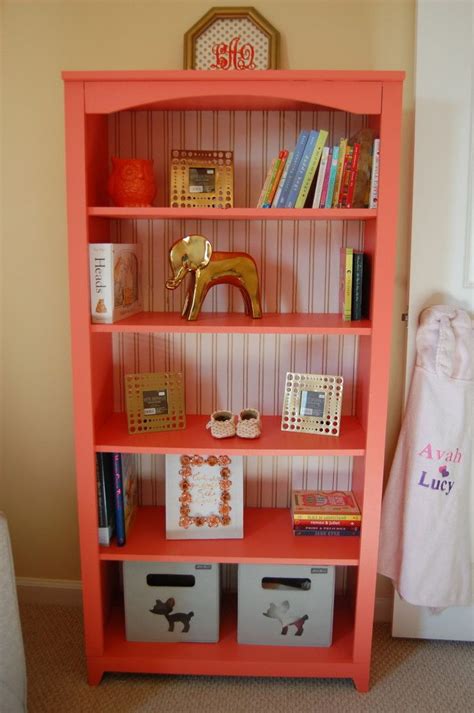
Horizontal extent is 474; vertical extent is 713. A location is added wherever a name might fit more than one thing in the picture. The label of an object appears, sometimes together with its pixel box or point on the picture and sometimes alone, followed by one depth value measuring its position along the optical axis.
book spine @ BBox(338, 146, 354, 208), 1.71
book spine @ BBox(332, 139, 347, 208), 1.70
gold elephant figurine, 1.80
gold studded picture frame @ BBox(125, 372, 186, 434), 1.92
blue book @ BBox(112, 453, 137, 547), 1.87
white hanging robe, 1.89
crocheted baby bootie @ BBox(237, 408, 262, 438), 1.86
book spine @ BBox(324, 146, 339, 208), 1.70
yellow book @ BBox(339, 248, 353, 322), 1.80
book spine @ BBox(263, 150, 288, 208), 1.71
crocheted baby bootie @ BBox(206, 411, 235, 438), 1.86
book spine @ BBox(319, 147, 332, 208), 1.70
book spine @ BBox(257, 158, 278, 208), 1.72
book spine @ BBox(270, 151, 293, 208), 1.71
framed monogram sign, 1.90
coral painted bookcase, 1.65
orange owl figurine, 1.79
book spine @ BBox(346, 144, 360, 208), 1.71
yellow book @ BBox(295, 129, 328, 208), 1.68
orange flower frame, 1.96
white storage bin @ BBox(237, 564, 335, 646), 1.95
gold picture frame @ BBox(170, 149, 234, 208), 1.78
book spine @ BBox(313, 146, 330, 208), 1.70
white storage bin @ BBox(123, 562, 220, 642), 1.96
